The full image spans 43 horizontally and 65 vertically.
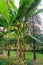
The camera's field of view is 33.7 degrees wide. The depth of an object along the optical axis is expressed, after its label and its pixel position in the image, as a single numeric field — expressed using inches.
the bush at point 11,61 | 80.3
